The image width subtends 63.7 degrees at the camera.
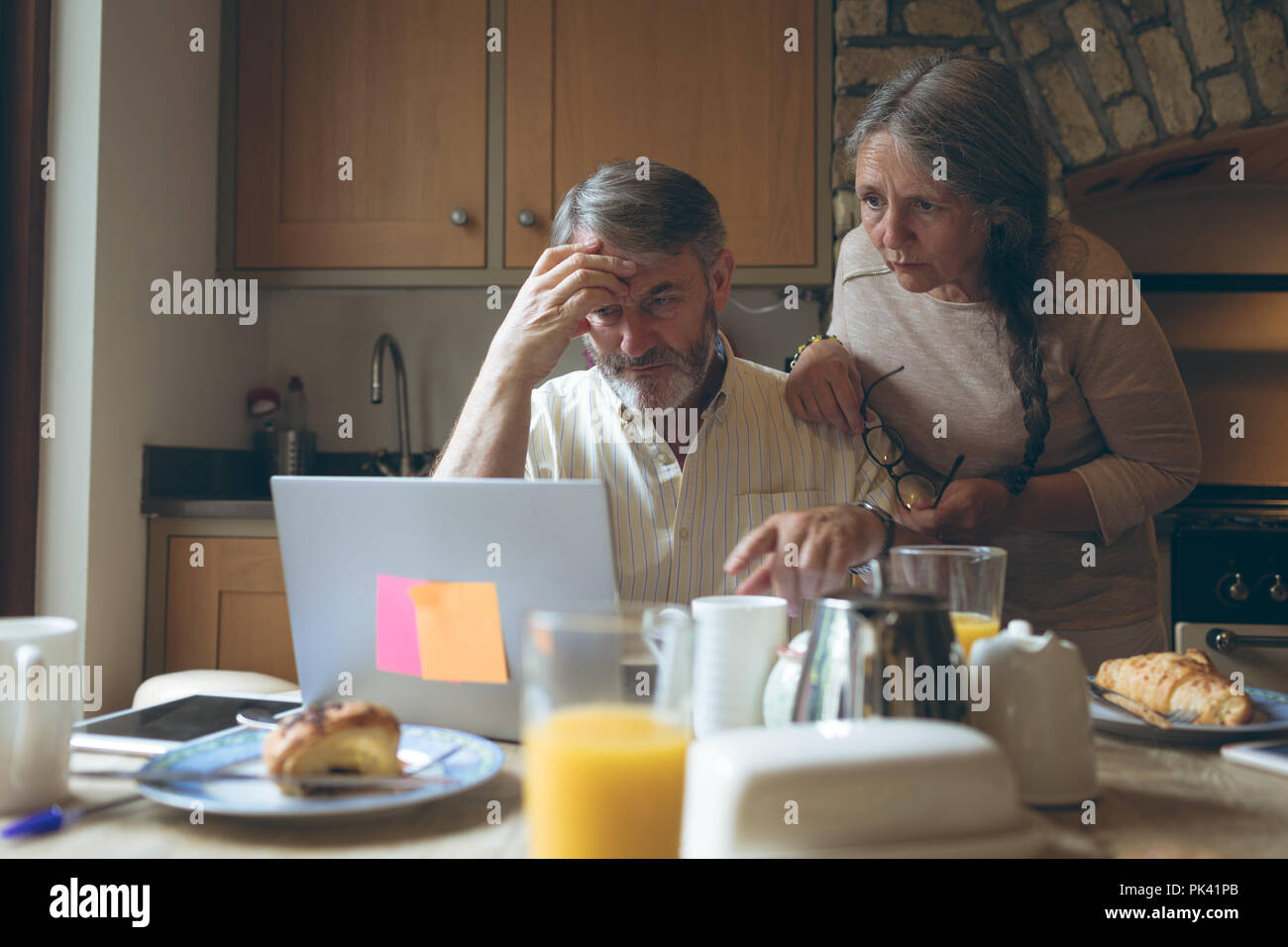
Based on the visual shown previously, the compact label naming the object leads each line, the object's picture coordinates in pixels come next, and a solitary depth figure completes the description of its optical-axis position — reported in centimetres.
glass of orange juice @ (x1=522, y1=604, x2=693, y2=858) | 52
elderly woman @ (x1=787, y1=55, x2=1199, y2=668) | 141
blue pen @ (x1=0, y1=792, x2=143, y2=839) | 63
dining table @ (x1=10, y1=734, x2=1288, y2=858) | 63
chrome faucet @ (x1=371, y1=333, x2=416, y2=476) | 270
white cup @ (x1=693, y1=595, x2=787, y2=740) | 79
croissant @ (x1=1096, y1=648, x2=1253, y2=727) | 91
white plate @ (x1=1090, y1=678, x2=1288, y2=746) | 88
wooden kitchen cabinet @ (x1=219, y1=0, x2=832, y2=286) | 242
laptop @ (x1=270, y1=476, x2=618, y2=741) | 78
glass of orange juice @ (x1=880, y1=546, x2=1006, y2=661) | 84
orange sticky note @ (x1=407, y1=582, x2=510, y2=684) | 82
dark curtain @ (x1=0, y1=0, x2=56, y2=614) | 205
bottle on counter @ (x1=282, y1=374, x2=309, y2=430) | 277
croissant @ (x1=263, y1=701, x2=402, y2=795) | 68
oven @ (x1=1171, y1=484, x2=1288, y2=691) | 212
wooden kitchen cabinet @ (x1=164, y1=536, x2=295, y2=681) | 225
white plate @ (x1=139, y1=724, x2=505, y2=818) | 65
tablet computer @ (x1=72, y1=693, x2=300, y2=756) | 85
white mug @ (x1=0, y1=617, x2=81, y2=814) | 67
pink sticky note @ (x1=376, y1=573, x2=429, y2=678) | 84
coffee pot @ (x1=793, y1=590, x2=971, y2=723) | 65
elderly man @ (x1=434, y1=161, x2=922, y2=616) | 141
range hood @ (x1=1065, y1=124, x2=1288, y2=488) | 266
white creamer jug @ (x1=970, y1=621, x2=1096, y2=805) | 72
